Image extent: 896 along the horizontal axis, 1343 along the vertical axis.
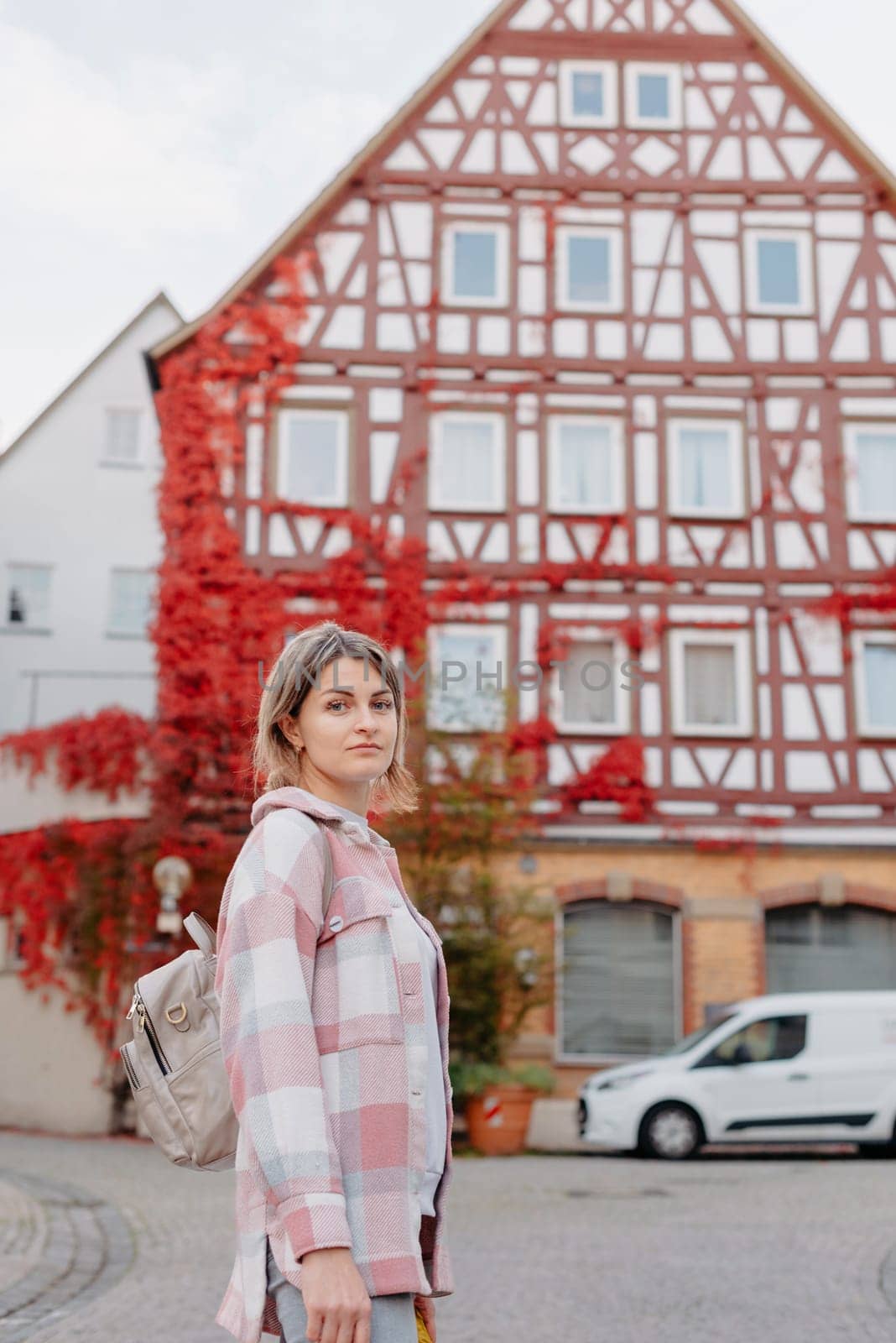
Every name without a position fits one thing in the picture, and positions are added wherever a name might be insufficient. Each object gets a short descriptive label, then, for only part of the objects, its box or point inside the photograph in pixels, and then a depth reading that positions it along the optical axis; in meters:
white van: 16.36
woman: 2.28
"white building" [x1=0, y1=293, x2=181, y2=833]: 28.16
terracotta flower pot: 17.69
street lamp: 18.38
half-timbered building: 20.20
